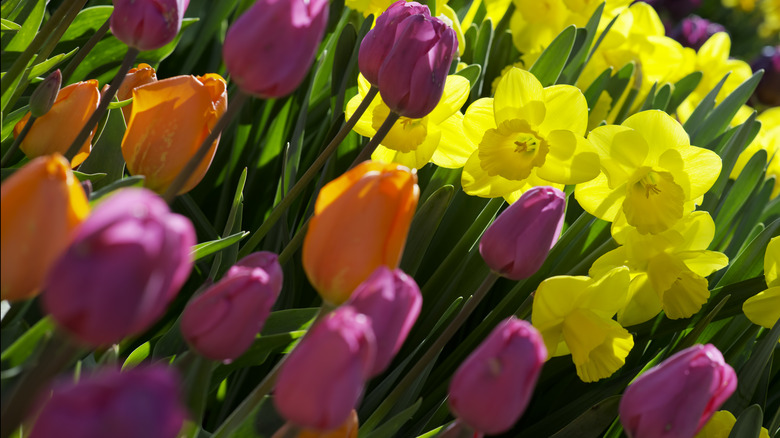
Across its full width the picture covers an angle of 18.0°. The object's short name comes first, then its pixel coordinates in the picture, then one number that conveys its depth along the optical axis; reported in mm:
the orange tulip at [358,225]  1132
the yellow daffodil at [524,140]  1380
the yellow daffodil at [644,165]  1402
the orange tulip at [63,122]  1258
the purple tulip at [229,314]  1121
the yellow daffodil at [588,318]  1339
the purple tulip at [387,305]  1099
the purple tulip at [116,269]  806
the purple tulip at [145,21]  1205
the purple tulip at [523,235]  1215
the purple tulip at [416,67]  1239
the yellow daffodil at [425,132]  1377
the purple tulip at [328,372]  989
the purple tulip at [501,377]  1099
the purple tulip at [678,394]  1149
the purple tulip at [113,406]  773
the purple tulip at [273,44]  1152
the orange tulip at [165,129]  1242
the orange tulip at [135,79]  1305
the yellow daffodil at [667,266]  1380
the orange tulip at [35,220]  976
